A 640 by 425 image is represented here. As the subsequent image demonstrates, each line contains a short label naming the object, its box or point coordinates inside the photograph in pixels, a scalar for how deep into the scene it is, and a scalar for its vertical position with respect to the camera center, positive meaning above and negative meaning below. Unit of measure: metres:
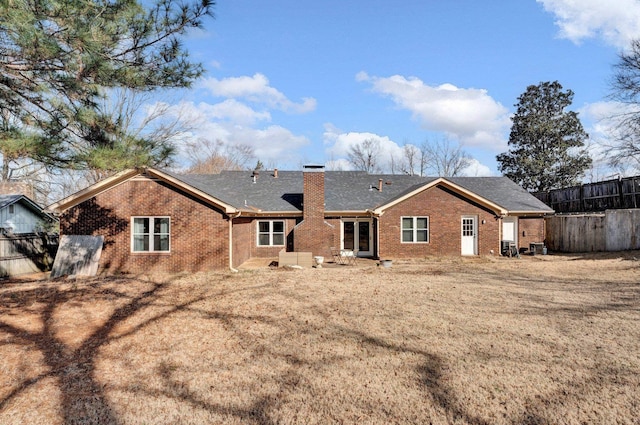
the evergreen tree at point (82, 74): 6.69 +3.26
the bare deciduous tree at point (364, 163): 47.78 +8.72
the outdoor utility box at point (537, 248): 19.23 -1.16
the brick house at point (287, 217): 13.69 +0.54
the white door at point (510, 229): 20.00 -0.13
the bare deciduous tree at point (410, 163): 46.59 +8.45
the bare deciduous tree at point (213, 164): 43.97 +8.21
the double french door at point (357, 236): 19.03 -0.43
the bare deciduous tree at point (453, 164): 45.53 +7.94
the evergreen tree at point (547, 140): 37.19 +9.16
